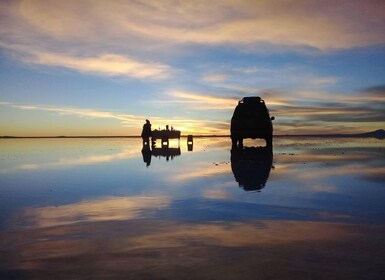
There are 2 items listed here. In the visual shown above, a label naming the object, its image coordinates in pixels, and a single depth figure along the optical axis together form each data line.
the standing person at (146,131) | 38.77
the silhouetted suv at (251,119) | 25.45
